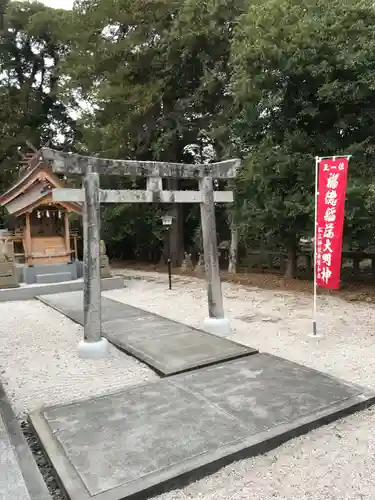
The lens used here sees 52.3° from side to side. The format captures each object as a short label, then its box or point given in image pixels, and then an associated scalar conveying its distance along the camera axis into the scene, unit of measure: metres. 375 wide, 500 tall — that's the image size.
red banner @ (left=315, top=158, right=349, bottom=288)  6.03
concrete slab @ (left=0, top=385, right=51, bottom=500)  2.52
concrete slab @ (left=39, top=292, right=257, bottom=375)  5.04
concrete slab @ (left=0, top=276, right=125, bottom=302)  10.12
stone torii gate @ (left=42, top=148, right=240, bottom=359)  5.43
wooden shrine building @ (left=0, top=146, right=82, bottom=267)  11.16
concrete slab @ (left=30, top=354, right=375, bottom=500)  2.79
